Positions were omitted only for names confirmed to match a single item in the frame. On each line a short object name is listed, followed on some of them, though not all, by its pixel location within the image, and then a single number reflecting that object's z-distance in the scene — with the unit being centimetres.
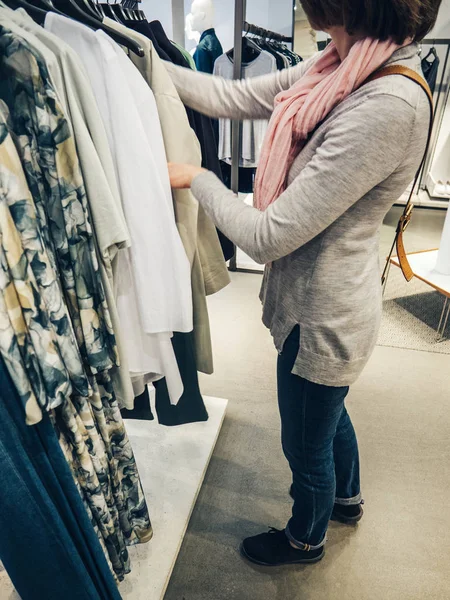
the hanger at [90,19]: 81
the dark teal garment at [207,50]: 297
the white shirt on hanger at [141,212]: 75
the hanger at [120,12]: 107
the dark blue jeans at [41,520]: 72
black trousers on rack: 119
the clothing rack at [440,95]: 411
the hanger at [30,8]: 74
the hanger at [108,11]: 104
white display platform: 121
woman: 69
